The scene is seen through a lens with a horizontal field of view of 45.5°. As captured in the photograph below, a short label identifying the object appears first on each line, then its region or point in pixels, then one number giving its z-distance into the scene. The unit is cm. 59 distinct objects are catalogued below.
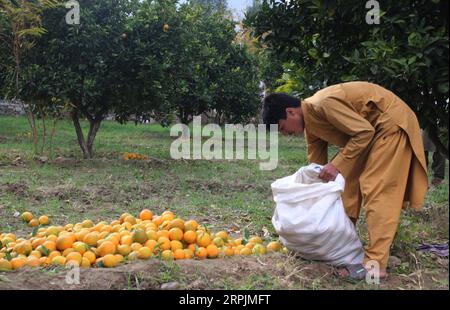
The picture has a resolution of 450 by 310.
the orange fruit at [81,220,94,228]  425
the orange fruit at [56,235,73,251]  366
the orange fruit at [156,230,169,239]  379
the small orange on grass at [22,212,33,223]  534
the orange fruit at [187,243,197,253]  379
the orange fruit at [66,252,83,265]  343
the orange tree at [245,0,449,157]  363
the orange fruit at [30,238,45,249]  381
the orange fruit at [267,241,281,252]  394
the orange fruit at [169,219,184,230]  393
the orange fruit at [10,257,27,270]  336
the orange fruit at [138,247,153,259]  350
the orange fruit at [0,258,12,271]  328
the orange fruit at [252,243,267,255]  386
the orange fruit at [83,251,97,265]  349
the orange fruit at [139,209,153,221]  435
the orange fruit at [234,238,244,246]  415
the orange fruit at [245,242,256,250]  399
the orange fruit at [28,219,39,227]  519
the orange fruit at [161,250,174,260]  350
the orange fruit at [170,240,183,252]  371
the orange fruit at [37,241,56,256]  362
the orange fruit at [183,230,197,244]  385
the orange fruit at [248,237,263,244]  419
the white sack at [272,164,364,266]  340
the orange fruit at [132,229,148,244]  368
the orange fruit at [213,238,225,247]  391
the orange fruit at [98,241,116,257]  352
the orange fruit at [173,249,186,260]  362
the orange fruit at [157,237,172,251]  365
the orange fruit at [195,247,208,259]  372
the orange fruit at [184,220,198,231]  394
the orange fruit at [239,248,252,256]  387
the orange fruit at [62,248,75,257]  357
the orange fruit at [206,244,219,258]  375
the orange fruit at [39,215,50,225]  523
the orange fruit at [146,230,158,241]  373
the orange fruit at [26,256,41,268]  340
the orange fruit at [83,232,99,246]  371
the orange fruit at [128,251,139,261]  347
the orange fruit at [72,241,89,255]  357
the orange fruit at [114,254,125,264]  344
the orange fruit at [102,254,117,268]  339
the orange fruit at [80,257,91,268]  343
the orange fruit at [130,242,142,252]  358
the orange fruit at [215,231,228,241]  405
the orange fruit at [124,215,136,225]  425
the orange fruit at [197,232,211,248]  382
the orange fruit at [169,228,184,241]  382
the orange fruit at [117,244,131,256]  355
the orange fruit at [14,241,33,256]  365
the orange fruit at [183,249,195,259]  368
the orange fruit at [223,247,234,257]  382
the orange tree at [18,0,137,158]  908
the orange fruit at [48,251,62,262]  352
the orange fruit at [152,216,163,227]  412
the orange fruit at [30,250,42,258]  356
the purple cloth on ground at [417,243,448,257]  389
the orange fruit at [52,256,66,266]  340
